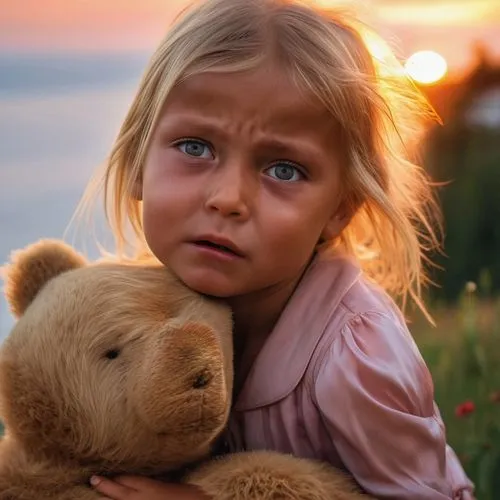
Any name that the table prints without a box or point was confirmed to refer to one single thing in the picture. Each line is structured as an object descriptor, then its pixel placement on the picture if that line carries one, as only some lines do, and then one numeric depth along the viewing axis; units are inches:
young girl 55.3
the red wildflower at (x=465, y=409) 78.0
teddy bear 47.8
